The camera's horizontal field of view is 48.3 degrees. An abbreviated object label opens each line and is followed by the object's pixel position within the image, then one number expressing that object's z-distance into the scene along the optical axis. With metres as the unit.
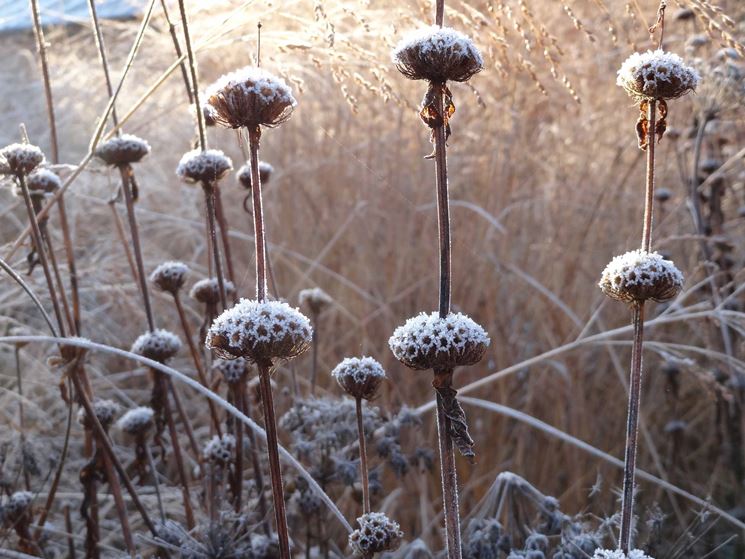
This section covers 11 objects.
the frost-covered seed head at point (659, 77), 0.62
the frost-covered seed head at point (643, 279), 0.61
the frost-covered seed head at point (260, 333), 0.59
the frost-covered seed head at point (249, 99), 0.61
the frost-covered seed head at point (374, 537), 0.69
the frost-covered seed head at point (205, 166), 0.89
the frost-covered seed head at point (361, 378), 0.74
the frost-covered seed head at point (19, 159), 0.90
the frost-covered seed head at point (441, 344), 0.58
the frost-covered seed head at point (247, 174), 1.09
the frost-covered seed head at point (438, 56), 0.57
